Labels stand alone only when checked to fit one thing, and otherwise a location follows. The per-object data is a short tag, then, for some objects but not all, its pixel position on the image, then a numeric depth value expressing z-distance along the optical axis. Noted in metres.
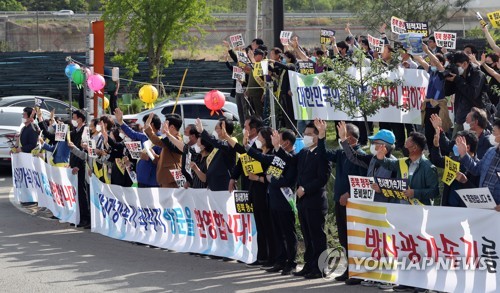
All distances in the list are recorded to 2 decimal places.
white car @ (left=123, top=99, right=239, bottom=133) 26.14
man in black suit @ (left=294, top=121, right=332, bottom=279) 12.54
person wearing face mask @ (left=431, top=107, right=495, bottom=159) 11.55
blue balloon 21.79
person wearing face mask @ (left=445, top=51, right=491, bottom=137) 15.46
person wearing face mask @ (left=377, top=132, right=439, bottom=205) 11.42
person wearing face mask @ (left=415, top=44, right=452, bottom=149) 16.28
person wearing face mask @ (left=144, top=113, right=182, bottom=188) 15.77
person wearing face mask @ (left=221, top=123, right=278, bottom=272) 13.51
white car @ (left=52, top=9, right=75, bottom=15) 61.56
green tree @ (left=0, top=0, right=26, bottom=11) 70.12
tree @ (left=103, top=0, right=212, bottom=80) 37.47
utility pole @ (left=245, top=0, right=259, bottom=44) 23.05
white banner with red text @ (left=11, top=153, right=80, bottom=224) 18.39
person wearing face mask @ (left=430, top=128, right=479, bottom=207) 11.09
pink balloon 18.58
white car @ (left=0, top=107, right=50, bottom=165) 24.94
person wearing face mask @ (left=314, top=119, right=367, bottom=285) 12.27
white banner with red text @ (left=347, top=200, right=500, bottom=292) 10.38
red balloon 15.88
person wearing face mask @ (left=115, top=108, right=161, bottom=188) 16.31
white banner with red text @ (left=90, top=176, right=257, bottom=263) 13.95
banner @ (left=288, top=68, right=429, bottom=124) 17.86
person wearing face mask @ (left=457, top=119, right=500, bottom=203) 10.75
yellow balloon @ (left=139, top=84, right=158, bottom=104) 18.44
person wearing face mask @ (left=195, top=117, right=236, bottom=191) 14.45
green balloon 21.23
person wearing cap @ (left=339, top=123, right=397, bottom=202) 11.92
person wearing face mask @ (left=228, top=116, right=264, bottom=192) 13.82
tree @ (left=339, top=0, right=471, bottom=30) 38.88
